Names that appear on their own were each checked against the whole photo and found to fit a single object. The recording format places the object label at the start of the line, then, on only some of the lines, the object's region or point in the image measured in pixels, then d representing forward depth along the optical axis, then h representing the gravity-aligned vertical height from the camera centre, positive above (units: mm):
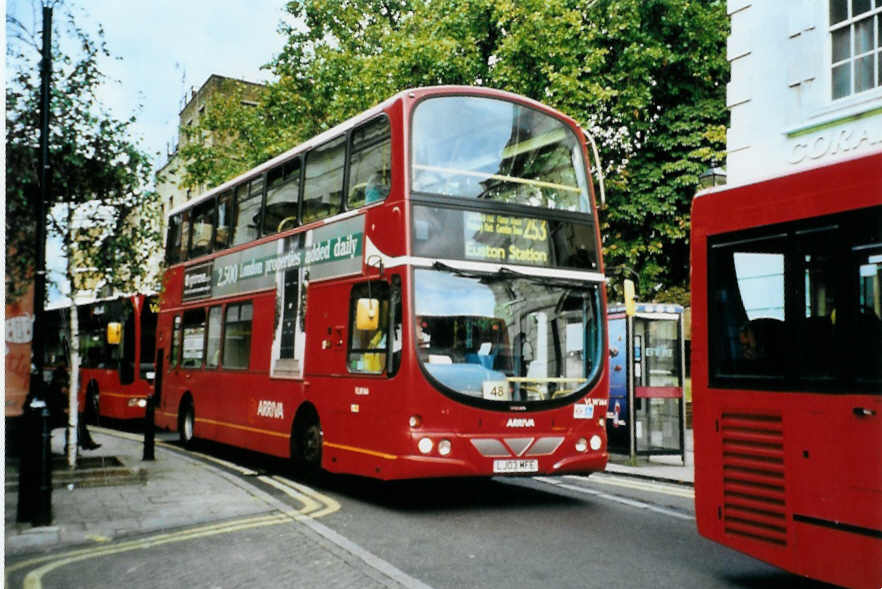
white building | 10406 +3659
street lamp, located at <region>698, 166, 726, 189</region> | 12461 +2709
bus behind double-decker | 18531 +160
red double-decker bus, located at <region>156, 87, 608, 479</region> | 8508 +674
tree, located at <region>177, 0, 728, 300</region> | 19797 +6838
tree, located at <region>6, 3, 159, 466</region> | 7867 +2100
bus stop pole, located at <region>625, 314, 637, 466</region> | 12570 -686
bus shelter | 13172 -380
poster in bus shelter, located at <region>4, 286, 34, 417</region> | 8352 +118
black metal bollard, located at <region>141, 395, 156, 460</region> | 12781 -1161
